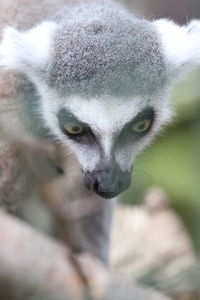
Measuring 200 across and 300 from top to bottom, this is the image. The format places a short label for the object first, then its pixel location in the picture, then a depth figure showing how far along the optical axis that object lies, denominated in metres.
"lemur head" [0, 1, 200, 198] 0.86
